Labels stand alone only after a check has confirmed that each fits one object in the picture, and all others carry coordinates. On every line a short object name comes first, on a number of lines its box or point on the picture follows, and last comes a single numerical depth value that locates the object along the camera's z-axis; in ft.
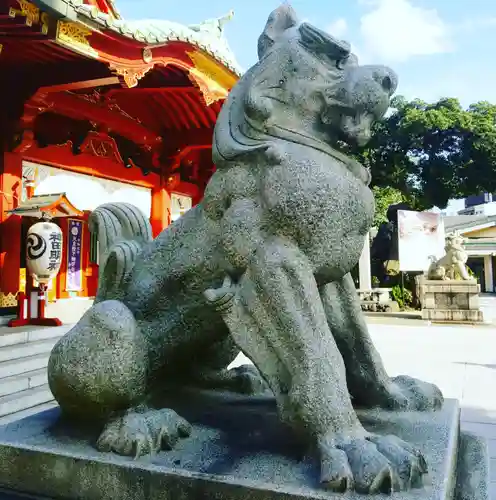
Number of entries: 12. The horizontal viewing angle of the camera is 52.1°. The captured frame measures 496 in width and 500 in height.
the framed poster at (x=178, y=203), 32.42
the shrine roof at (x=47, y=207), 19.27
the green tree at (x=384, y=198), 61.21
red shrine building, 16.14
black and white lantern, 19.21
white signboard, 43.93
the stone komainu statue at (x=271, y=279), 4.76
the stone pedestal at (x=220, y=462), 4.25
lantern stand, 19.36
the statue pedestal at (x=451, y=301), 34.06
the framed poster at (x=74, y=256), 24.52
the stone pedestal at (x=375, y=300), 38.65
